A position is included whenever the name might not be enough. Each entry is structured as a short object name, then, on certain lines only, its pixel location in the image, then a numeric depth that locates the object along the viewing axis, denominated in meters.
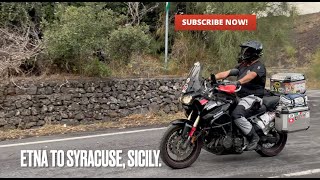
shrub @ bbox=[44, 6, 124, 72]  9.30
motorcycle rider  5.75
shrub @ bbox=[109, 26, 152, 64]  10.20
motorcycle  5.47
